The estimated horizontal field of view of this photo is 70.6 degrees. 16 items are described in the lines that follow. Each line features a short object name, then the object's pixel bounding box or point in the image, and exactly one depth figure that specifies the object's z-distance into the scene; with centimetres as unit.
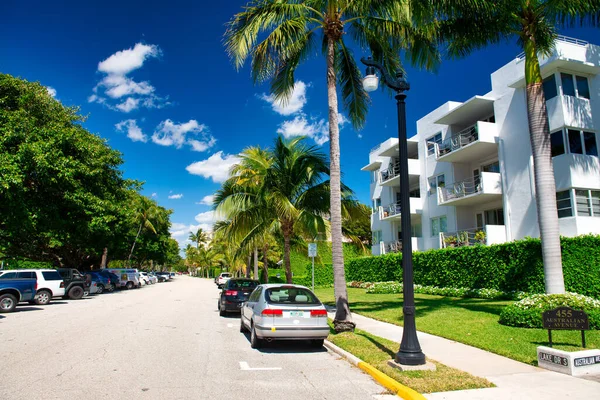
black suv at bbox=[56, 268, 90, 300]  2480
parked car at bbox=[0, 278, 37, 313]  1780
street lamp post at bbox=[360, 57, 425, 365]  729
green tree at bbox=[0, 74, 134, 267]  2217
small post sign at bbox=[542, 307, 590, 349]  748
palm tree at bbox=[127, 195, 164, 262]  5775
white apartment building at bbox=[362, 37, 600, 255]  1881
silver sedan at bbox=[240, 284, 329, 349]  910
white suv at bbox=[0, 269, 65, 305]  2123
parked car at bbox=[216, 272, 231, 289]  4175
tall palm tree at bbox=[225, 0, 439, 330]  1209
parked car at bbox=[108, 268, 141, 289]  3944
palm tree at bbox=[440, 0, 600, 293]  1146
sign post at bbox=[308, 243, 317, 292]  1655
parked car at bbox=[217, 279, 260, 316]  1641
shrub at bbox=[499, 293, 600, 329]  1034
